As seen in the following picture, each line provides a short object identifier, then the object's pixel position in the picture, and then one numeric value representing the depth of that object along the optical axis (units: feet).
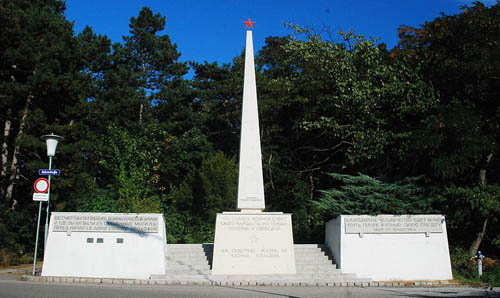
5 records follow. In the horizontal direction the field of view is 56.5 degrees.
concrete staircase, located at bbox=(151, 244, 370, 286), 41.34
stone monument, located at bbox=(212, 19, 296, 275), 45.03
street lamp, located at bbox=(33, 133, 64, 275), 45.58
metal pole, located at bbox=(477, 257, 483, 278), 45.34
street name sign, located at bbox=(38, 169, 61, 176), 43.88
